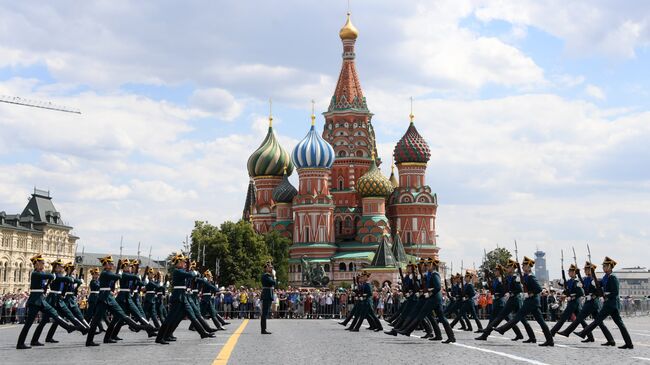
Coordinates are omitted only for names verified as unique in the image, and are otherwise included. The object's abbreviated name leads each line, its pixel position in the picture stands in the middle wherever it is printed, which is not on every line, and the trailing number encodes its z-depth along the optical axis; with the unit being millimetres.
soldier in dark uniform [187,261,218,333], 20859
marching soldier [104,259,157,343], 19578
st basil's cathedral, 94500
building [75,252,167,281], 142375
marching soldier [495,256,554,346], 19219
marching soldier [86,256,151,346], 18400
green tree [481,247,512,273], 97450
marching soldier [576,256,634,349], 18844
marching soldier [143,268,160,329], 23692
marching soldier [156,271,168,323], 25125
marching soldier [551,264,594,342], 21219
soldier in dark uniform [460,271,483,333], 25234
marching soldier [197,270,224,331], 24022
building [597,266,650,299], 178750
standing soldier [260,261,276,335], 23234
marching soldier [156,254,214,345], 18344
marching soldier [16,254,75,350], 18141
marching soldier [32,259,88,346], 19344
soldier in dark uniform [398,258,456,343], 20189
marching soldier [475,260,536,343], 19906
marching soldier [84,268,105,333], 21266
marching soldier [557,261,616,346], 19719
